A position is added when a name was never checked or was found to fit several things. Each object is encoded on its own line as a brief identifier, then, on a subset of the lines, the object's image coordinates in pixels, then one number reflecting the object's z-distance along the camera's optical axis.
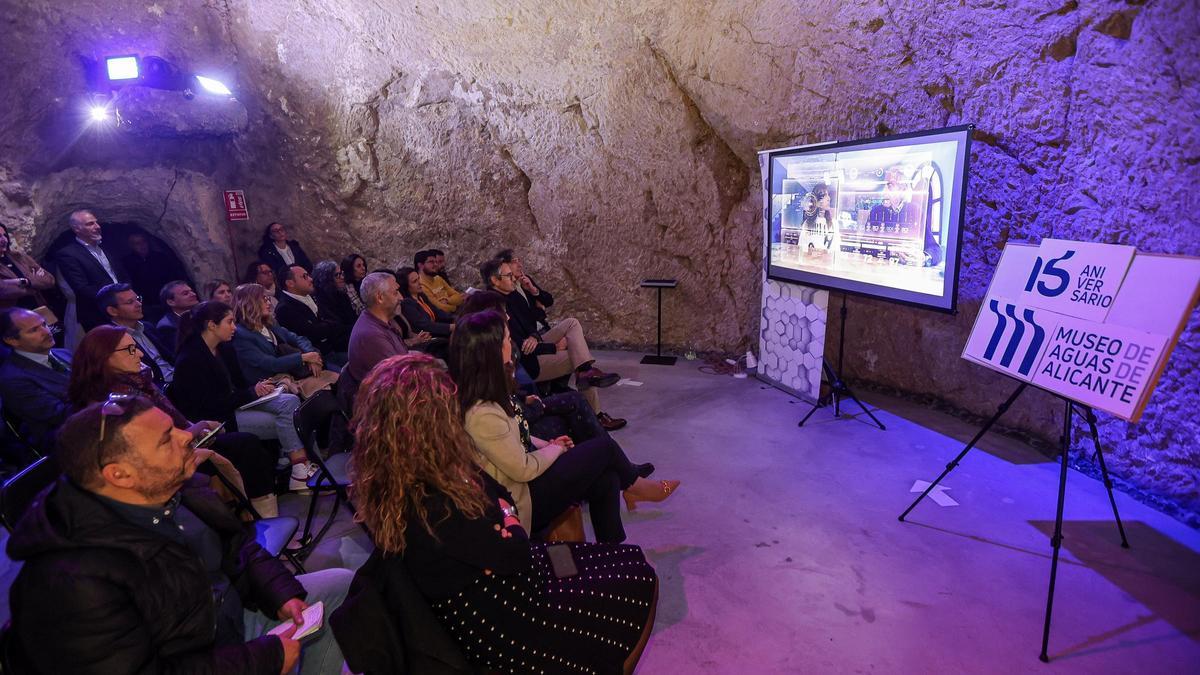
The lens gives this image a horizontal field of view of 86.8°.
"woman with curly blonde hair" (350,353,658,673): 1.75
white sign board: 2.46
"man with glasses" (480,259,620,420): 5.08
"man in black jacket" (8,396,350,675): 1.37
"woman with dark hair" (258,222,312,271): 7.16
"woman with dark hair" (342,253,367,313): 6.35
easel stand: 2.43
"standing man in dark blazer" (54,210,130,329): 5.48
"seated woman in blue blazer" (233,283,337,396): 4.29
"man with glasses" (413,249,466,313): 6.29
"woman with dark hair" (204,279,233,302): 4.89
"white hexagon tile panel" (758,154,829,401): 5.05
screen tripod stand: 4.84
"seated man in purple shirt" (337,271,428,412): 3.77
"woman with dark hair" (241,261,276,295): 6.13
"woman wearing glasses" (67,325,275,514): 2.87
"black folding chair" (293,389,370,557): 3.01
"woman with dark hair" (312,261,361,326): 5.68
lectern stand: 6.61
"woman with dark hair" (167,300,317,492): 3.58
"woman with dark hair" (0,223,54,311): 4.71
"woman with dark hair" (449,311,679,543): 2.57
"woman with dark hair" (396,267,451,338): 5.63
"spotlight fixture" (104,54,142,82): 6.31
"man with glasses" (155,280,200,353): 4.61
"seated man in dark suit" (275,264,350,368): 5.21
